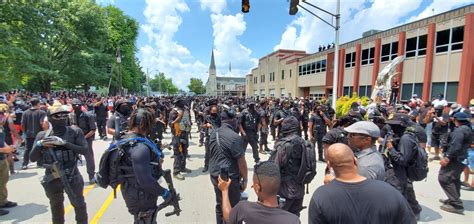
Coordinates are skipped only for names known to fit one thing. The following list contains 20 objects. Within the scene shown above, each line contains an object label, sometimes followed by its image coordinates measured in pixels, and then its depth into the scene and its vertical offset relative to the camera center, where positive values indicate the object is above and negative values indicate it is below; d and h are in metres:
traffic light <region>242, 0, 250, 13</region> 9.31 +2.94
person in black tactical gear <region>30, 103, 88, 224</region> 3.29 -0.88
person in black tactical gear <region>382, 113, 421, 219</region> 3.43 -0.81
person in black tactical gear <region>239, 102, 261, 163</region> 7.74 -1.19
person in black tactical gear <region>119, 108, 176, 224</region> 2.62 -0.86
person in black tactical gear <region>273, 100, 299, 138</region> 8.20 -0.74
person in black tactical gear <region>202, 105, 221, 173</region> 5.19 -0.55
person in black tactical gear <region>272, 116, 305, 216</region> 3.30 -1.01
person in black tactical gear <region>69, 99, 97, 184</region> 6.06 -0.87
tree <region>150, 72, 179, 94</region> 129.12 +2.99
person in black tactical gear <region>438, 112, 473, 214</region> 4.56 -1.28
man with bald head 1.77 -0.76
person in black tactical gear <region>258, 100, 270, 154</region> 8.99 -1.52
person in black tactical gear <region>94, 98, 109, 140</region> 12.25 -1.24
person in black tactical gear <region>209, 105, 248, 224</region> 3.46 -0.93
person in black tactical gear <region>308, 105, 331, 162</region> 7.85 -1.10
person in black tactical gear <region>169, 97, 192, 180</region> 6.80 -1.20
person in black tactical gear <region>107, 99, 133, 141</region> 6.12 -0.63
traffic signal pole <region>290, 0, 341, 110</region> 12.12 +2.92
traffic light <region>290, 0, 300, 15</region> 9.79 +3.10
